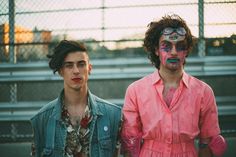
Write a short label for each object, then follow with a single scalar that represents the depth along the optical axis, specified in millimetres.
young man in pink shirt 3115
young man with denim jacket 3264
